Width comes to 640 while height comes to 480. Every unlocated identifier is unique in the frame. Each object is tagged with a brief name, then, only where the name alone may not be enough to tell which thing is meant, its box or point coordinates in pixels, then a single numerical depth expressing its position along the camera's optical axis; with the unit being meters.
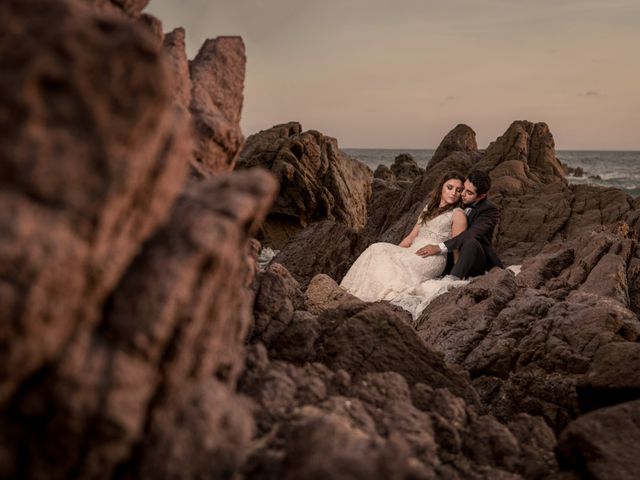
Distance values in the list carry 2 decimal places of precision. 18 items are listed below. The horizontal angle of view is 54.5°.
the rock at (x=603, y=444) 4.21
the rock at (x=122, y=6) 4.03
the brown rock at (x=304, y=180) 28.44
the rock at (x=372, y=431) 3.12
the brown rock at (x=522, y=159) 25.17
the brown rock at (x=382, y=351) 5.69
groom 13.06
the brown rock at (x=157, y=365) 2.72
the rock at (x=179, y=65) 4.61
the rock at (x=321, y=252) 16.08
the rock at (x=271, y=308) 5.48
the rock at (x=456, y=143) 31.33
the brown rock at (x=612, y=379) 5.85
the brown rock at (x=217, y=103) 4.61
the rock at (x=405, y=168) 49.17
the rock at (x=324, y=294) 9.84
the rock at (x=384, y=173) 44.59
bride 12.52
